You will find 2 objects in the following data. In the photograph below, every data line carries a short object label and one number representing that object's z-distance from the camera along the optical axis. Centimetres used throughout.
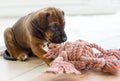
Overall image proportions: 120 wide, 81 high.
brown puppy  105
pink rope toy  83
